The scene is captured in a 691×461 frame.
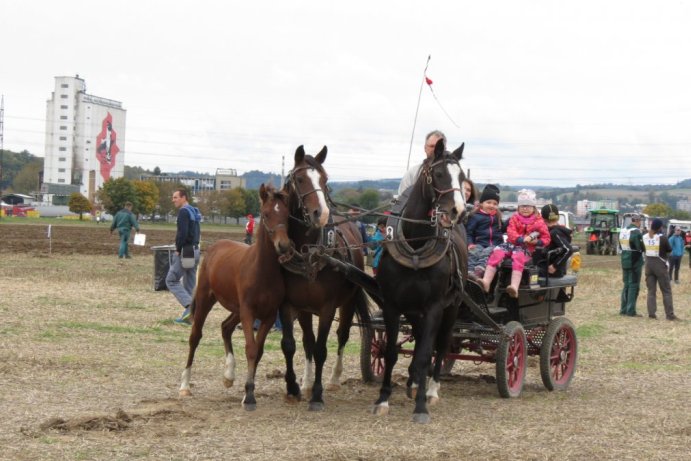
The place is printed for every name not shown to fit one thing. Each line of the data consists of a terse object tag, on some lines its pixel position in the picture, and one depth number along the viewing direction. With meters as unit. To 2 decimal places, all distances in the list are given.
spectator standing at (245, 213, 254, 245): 32.66
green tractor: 57.88
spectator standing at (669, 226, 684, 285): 30.64
